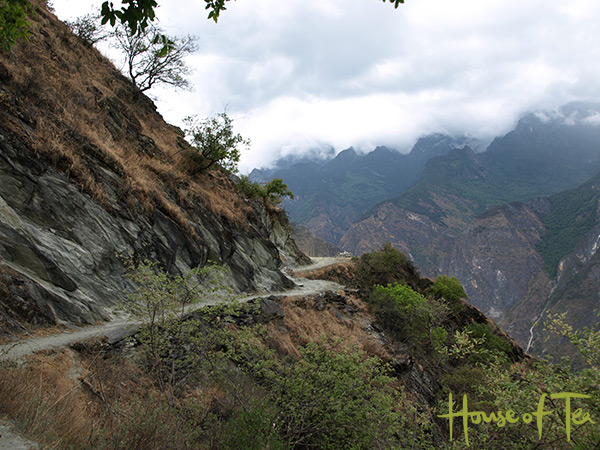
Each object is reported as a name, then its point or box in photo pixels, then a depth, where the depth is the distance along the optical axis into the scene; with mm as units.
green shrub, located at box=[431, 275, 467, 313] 36000
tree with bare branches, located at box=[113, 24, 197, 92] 21406
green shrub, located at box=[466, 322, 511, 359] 32000
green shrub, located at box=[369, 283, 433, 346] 21406
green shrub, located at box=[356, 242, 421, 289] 30802
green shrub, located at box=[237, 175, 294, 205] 26031
